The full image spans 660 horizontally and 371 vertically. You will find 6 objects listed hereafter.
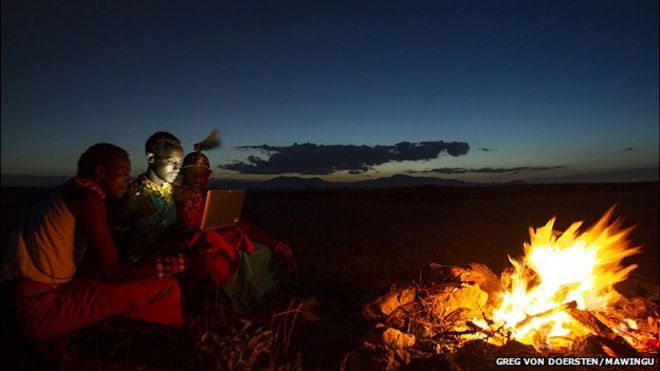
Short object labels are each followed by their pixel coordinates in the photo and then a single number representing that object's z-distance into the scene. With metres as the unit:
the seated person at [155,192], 4.48
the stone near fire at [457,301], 4.07
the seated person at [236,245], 4.23
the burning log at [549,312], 3.81
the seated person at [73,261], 2.72
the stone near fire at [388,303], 4.12
